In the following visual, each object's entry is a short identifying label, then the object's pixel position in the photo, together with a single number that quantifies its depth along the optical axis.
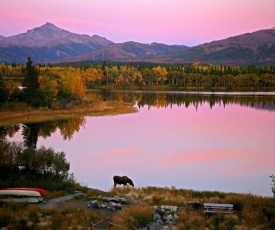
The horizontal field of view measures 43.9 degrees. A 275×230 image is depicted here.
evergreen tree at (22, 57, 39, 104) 71.71
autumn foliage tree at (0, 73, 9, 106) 65.88
